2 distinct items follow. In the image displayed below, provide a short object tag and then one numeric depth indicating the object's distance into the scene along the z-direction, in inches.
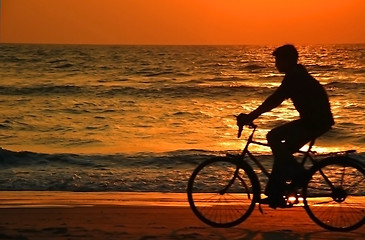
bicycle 527.8
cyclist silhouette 512.1
